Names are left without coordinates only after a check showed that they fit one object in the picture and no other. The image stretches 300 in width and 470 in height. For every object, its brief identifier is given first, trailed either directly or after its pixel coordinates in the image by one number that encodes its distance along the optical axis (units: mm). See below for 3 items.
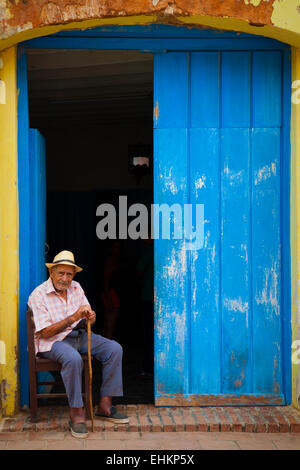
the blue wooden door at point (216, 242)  5254
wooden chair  4836
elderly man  4699
